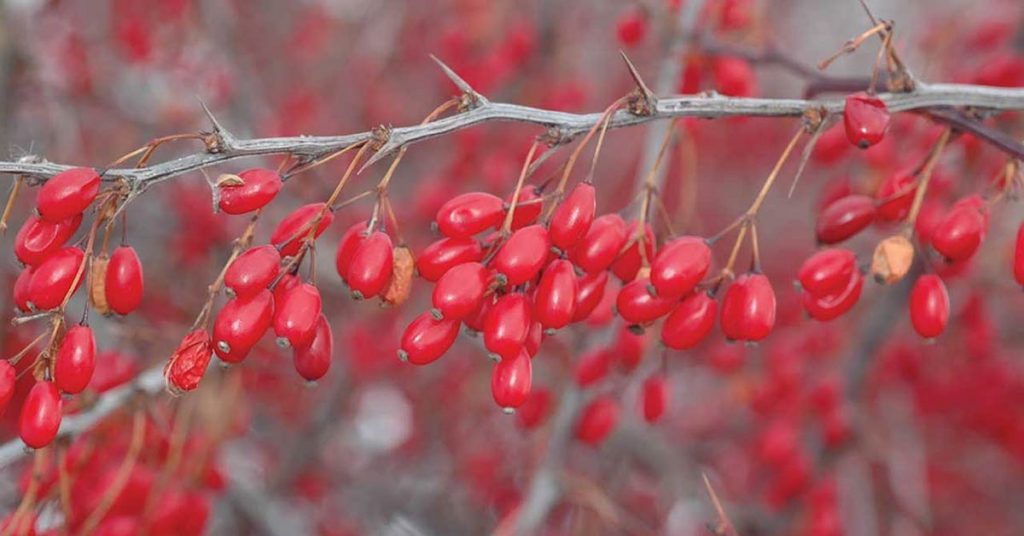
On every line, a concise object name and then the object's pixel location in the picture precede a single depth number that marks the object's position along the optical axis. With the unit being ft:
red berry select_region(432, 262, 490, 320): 1.77
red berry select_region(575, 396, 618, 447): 2.11
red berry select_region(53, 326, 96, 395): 1.77
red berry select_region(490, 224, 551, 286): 1.77
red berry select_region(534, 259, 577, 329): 1.78
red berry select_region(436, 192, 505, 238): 1.79
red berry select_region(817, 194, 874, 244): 1.89
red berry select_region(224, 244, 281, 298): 1.76
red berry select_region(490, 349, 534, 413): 1.79
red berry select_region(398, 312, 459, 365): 1.79
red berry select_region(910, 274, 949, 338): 1.86
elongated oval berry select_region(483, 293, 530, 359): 1.78
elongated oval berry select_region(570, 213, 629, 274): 1.81
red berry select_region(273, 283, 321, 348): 1.77
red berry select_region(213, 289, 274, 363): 1.76
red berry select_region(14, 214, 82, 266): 1.76
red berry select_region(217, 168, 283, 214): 1.76
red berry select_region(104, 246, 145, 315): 1.79
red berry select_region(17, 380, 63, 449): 1.77
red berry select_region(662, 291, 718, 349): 1.83
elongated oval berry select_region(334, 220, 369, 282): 1.81
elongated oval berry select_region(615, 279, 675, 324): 1.82
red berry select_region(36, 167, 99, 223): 1.73
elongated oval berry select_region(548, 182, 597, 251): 1.78
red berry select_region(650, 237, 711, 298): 1.81
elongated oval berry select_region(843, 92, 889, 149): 1.78
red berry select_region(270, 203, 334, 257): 1.78
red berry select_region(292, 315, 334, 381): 1.81
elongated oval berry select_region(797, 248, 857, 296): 1.85
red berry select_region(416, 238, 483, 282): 1.80
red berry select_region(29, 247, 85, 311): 1.75
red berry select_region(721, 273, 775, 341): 1.82
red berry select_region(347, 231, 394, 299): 1.78
